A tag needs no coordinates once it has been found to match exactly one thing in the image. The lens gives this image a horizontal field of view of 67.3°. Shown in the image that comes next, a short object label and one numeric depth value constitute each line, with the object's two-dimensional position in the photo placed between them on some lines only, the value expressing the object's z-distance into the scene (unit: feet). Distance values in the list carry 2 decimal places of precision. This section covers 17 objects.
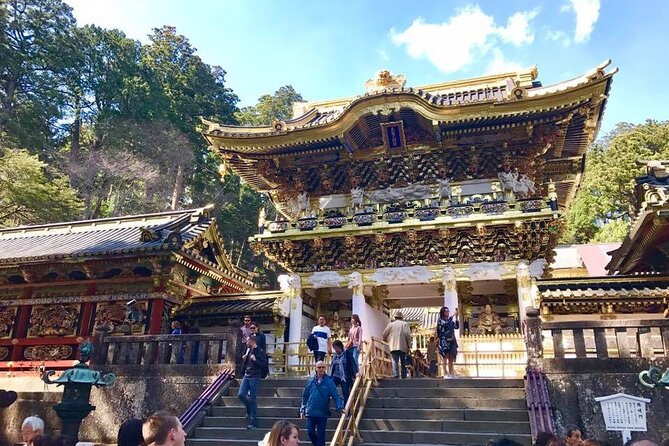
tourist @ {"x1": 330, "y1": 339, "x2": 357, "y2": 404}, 29.71
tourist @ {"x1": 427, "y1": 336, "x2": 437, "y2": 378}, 47.24
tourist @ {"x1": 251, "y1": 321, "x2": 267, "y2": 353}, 32.04
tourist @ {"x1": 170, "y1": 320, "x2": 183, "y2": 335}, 43.88
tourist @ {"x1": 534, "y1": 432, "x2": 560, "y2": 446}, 14.48
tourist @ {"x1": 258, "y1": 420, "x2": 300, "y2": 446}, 13.79
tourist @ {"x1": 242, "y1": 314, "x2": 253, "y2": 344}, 35.82
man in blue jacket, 23.89
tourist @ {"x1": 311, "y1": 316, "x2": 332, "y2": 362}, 36.42
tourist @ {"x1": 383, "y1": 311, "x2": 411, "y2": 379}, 36.42
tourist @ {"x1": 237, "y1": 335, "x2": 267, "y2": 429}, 29.19
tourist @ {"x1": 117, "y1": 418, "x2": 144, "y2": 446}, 12.52
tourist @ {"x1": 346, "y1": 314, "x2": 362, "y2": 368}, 33.50
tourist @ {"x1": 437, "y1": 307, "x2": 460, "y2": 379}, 36.91
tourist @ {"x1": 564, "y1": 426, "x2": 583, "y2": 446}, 17.53
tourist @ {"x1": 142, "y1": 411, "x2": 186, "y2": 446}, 11.18
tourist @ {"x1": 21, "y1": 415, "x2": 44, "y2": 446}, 16.43
